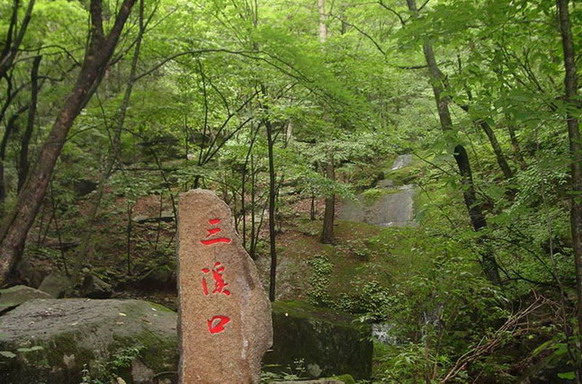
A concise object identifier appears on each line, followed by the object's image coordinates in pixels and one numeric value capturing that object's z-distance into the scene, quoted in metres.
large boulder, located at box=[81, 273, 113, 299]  8.80
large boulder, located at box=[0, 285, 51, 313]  6.15
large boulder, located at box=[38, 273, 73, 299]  8.29
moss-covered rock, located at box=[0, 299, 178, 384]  3.94
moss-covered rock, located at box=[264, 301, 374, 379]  6.26
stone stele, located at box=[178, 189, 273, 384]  3.54
